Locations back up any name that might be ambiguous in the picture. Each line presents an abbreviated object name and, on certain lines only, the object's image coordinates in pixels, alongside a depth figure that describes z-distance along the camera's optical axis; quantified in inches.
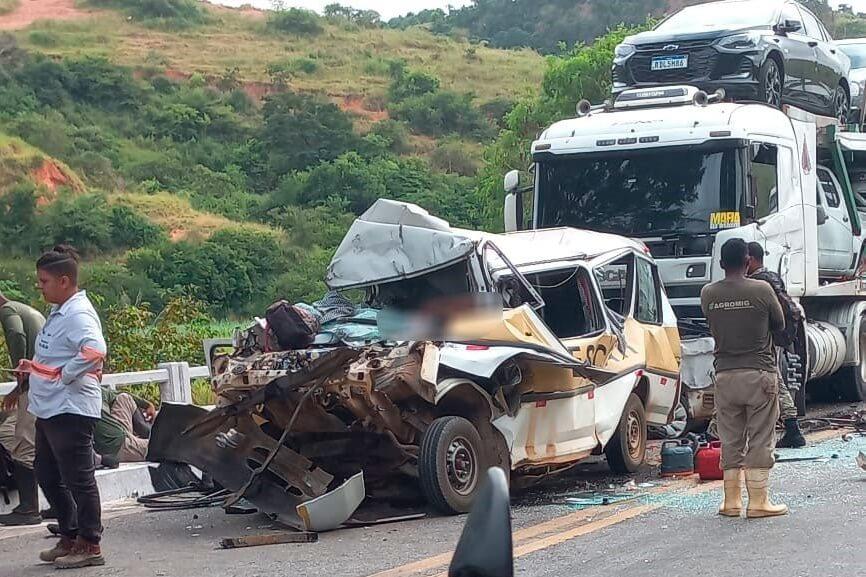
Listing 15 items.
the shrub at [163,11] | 3324.3
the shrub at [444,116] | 2709.2
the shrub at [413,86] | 2881.4
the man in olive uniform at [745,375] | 334.0
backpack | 359.9
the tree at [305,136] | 2255.2
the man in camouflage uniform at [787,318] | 430.6
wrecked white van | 339.3
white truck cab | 513.7
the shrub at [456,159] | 2434.8
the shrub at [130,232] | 1775.3
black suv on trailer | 573.6
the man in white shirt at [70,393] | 296.4
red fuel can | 399.9
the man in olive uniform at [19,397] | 356.8
